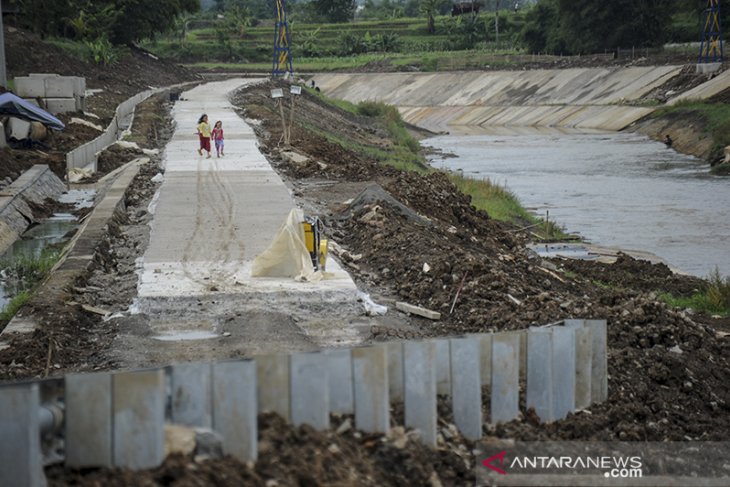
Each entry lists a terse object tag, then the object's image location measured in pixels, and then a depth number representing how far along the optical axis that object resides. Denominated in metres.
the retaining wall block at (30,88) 72.87
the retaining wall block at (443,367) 15.70
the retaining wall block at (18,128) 61.19
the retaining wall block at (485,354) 16.42
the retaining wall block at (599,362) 18.41
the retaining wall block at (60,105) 72.09
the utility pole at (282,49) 143.17
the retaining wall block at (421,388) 14.99
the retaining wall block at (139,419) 12.16
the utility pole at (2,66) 68.62
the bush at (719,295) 35.25
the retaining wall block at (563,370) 17.41
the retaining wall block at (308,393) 13.73
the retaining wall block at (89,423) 12.30
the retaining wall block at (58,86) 72.94
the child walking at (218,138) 55.22
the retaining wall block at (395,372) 15.15
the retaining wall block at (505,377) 16.44
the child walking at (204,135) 54.50
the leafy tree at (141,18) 138.12
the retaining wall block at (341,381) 14.22
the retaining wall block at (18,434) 11.46
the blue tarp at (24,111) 60.50
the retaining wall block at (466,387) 15.82
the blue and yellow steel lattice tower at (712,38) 136.00
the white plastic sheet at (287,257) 27.30
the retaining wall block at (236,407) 12.70
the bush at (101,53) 120.69
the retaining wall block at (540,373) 17.14
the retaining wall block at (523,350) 17.33
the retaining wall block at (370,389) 14.30
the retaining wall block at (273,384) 13.57
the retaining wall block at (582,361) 18.03
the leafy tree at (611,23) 159.50
